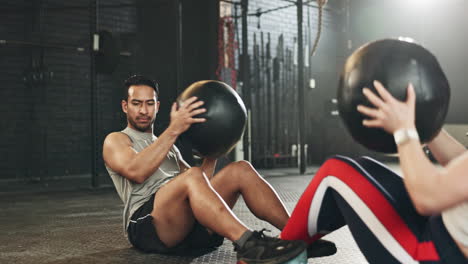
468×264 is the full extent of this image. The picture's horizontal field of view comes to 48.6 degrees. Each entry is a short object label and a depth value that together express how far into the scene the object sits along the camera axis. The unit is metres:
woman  1.19
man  2.05
